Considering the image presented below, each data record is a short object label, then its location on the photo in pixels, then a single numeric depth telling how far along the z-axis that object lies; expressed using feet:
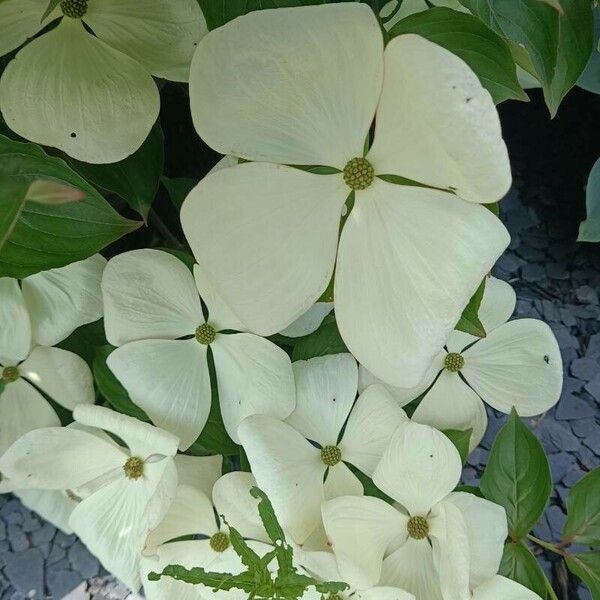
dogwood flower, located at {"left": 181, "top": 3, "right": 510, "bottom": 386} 0.80
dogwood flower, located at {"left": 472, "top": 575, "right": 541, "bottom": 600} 1.25
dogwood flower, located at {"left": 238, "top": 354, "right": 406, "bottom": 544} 1.27
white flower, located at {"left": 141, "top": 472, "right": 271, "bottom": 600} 1.34
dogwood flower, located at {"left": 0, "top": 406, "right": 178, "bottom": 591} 1.28
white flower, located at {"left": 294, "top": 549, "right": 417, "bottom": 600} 1.21
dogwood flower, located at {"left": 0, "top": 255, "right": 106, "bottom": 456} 1.28
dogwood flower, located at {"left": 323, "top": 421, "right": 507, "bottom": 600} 1.21
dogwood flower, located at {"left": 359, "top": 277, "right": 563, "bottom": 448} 1.47
